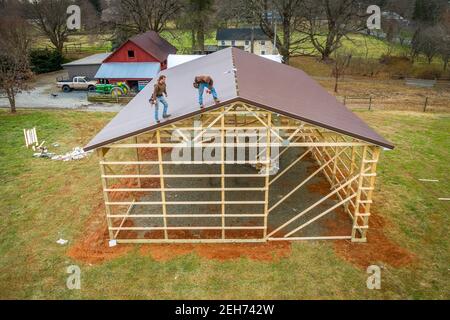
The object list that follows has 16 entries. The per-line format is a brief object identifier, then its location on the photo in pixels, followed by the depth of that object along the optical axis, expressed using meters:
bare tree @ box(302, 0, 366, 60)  35.53
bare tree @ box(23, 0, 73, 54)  45.53
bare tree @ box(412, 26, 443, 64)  40.22
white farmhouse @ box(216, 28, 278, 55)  54.47
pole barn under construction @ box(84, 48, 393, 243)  9.69
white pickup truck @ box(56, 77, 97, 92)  32.44
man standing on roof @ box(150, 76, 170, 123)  9.48
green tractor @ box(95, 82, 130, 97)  29.38
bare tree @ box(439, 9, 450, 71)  37.84
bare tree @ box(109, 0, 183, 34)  41.50
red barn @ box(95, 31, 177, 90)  30.36
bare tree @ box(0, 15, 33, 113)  24.25
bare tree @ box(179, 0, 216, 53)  42.69
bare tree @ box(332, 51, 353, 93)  39.17
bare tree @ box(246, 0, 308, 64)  33.44
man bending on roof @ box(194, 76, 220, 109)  9.19
